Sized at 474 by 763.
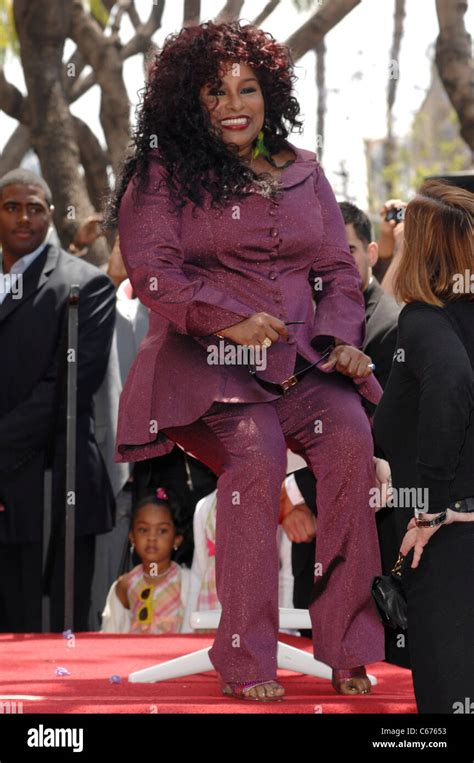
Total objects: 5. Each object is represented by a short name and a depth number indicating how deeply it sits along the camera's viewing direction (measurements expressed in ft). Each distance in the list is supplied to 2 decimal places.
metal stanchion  19.93
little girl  21.76
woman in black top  12.05
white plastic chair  15.37
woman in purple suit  13.88
